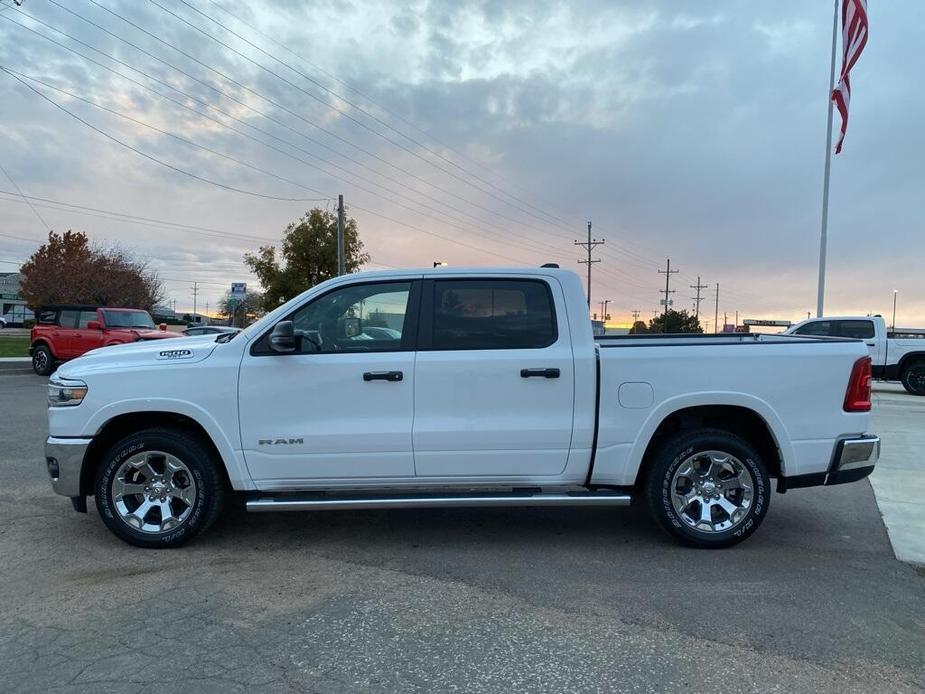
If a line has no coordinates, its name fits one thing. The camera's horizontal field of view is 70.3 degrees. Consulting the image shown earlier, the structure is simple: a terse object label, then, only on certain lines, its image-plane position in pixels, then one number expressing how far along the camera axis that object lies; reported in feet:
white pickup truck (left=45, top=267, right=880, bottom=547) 14.46
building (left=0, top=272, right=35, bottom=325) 269.13
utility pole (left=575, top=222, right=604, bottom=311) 191.35
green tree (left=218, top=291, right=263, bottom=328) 237.31
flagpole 66.90
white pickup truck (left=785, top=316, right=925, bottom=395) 51.93
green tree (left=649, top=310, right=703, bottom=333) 289.68
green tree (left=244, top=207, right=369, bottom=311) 121.80
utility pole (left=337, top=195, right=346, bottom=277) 100.53
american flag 53.98
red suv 55.36
